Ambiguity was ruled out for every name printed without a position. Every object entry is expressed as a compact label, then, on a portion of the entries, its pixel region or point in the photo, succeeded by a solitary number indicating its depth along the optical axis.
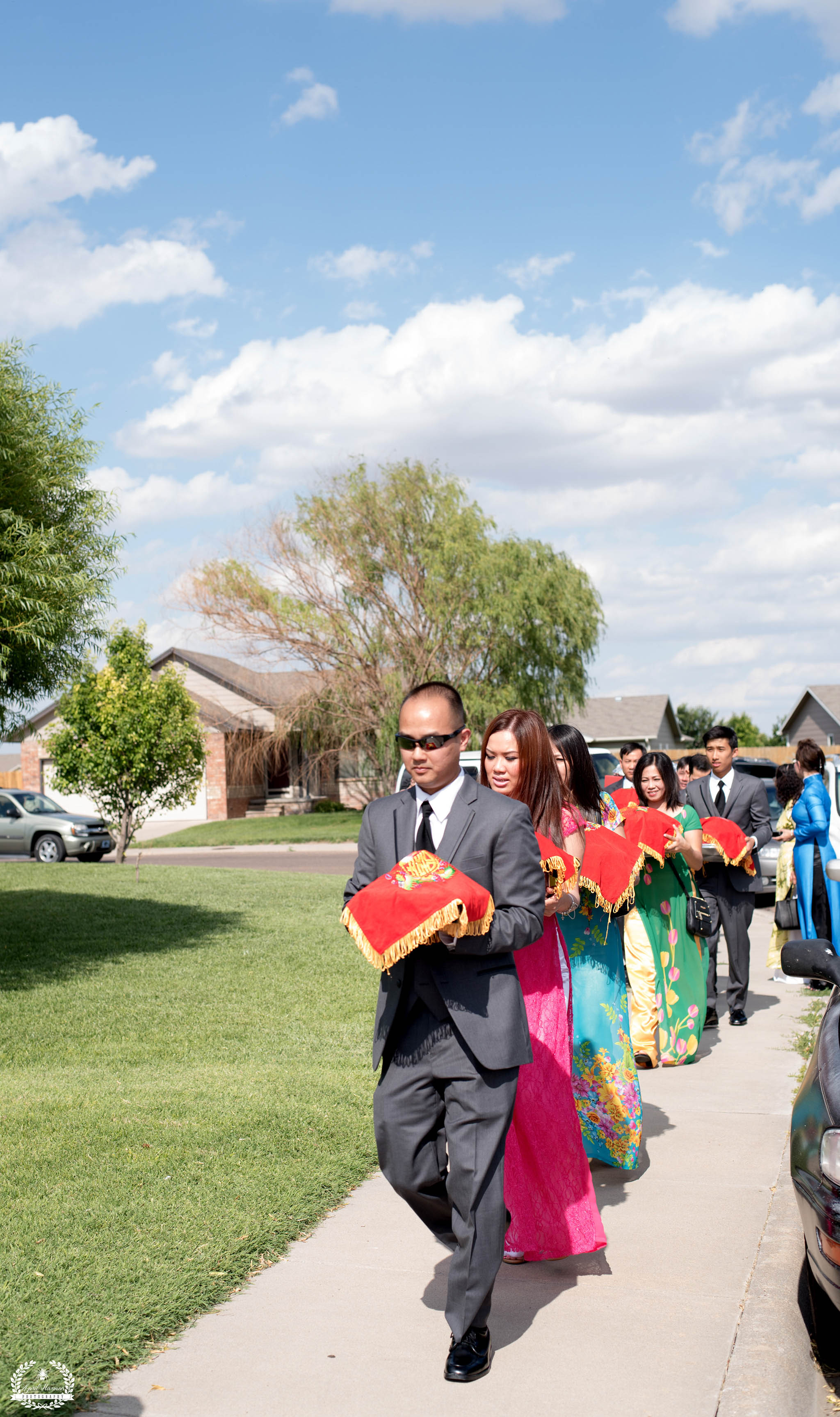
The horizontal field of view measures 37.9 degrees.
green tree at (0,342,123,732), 10.31
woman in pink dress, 4.27
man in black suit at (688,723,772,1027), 9.10
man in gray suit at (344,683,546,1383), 3.53
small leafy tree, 22.84
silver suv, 26.80
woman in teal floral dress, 5.27
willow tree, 34.09
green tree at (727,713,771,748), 73.12
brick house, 39.00
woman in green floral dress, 7.48
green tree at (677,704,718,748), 82.88
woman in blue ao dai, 9.68
